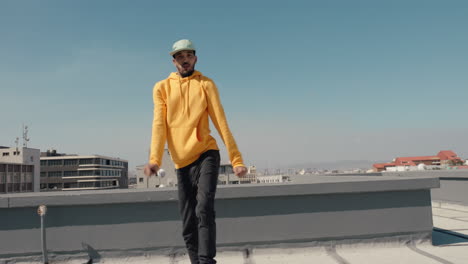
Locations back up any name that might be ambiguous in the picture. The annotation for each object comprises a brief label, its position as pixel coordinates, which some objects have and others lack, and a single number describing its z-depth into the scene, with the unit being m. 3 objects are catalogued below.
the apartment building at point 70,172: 92.75
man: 2.32
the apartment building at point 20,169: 70.54
